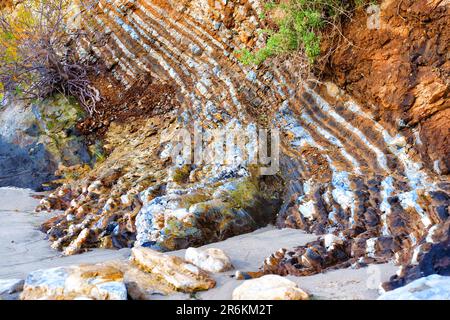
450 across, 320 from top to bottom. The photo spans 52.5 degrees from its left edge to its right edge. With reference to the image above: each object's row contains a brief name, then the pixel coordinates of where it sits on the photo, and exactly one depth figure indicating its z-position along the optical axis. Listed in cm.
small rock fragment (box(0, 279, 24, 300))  237
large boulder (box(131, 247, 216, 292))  250
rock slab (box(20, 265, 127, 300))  220
